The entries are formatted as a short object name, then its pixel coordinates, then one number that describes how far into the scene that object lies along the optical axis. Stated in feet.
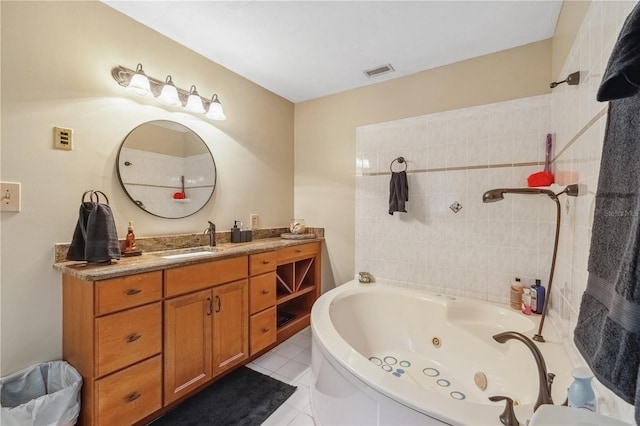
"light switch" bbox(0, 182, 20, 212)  4.18
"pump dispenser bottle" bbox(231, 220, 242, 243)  7.65
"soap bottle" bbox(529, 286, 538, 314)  5.74
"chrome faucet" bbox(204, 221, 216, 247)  6.95
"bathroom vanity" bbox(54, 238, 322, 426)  4.17
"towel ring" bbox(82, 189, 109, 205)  5.12
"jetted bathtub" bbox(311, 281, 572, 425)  3.23
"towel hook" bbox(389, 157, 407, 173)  7.72
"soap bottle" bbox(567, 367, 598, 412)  2.38
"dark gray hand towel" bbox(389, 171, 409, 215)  7.34
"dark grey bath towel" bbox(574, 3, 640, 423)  1.30
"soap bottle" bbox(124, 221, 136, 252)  5.50
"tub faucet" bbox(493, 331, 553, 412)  2.69
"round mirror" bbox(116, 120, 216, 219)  5.79
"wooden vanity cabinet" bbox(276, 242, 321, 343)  7.98
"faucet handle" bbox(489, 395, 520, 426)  2.68
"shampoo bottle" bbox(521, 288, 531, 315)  5.79
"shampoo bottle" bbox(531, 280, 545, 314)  5.72
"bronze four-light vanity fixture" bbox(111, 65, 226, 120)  5.50
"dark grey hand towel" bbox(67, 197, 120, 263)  4.50
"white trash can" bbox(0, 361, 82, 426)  3.69
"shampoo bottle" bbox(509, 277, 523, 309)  6.02
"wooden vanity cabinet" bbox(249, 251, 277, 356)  6.66
